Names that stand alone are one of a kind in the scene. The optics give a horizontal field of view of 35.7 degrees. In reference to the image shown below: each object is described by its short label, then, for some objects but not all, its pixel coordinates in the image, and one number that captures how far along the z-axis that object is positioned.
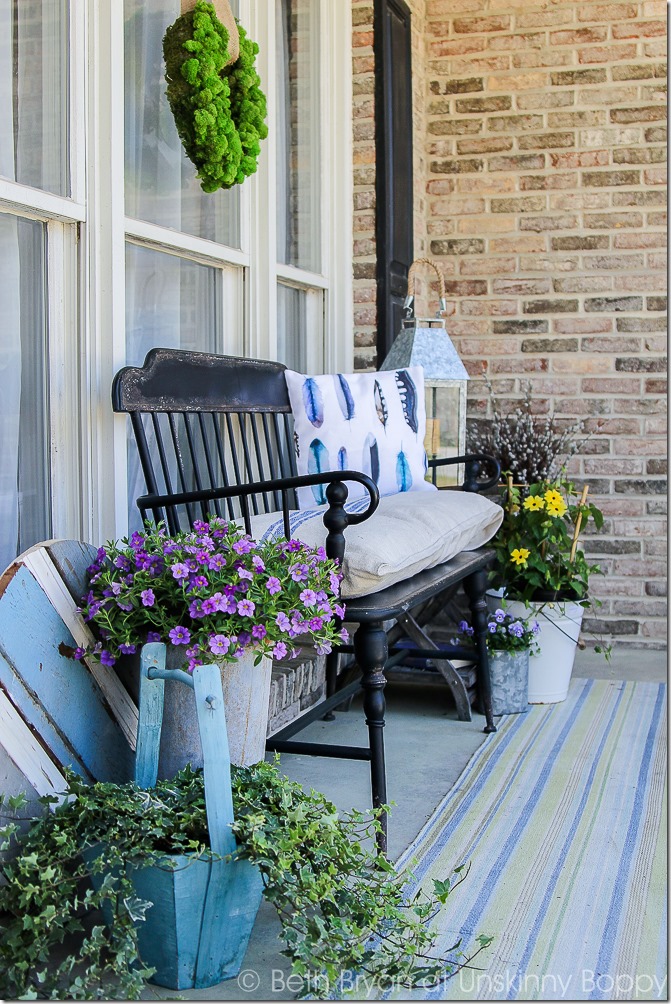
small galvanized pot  3.22
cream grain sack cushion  2.08
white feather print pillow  2.90
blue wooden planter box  1.54
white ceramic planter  3.36
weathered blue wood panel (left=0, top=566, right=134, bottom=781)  1.76
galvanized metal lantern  3.42
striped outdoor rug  1.68
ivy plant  1.50
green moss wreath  2.30
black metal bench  2.11
